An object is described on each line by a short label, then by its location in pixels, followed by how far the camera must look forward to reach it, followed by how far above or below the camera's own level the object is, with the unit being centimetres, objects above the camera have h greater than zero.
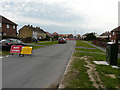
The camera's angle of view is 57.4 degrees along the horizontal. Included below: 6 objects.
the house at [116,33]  3671 +243
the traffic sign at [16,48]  1116 -77
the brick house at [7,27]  3491 +466
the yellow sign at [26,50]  1103 -96
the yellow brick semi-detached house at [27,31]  6218 +542
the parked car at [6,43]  1387 -32
